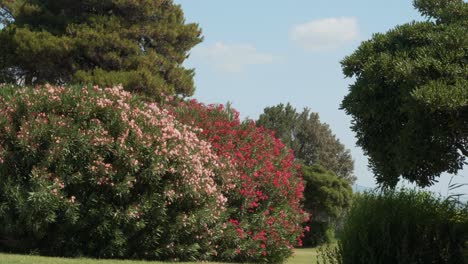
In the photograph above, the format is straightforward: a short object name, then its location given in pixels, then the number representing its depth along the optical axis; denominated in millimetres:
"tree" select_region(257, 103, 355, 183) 55312
